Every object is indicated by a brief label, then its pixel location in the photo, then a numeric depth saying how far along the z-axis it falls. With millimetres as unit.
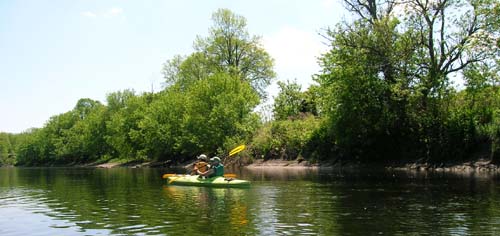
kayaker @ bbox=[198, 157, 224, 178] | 30000
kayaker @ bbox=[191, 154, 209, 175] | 31773
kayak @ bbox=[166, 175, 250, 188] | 27750
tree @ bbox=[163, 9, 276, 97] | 72375
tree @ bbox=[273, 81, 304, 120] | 69625
